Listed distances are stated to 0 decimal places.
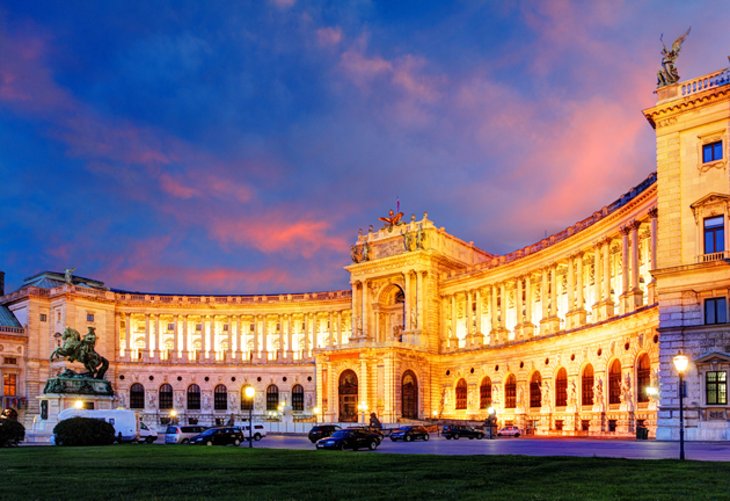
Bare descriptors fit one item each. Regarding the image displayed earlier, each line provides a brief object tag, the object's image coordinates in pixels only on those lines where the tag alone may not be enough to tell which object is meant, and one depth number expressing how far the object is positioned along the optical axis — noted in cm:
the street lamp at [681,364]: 3403
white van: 5781
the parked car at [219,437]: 5953
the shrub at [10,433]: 5288
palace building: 5222
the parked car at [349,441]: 4856
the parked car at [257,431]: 7731
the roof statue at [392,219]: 11306
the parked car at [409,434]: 6669
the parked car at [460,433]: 7169
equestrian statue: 6419
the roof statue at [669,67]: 5603
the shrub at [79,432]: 5247
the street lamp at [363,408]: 9962
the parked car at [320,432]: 6506
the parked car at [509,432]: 7812
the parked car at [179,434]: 6500
